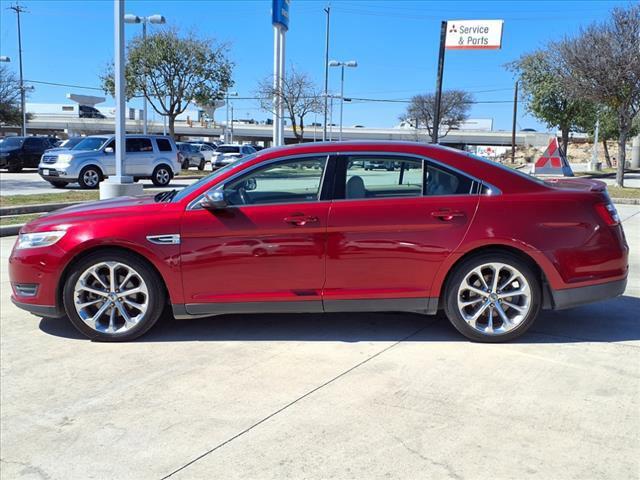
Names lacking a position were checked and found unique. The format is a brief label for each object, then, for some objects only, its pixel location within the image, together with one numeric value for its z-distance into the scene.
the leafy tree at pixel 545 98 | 32.81
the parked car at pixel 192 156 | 33.84
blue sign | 32.16
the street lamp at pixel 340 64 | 38.84
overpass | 98.56
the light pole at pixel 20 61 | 50.62
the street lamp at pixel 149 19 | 25.02
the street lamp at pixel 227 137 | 85.10
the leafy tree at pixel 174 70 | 28.03
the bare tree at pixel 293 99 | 33.19
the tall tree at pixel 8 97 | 38.54
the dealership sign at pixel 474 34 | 30.23
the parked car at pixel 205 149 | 36.03
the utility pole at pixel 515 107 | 50.19
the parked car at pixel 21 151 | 26.62
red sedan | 4.46
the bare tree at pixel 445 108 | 72.94
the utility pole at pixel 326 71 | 35.65
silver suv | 18.39
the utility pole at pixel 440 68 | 20.06
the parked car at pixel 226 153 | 31.53
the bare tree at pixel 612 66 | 19.56
